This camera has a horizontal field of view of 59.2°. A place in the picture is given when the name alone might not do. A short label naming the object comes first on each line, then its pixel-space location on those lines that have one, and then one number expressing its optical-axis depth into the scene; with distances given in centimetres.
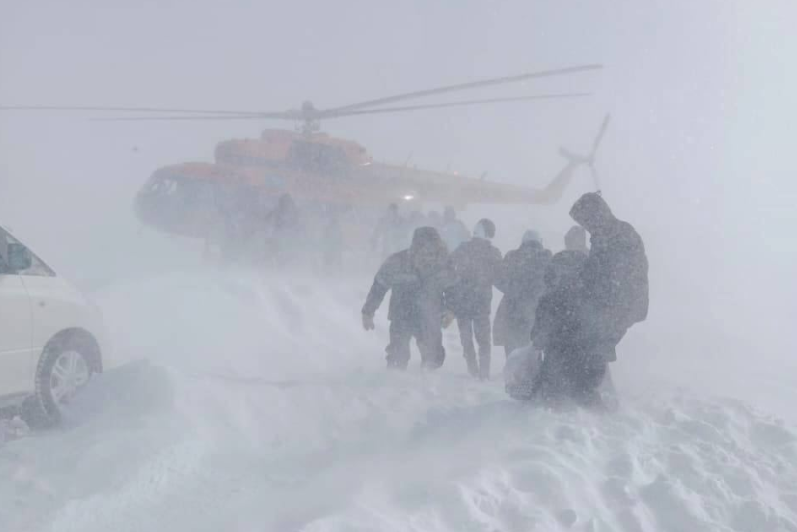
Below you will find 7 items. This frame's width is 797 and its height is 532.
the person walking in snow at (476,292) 764
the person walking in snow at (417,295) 723
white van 495
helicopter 1518
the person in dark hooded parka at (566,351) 522
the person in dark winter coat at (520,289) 746
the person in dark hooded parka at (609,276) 504
